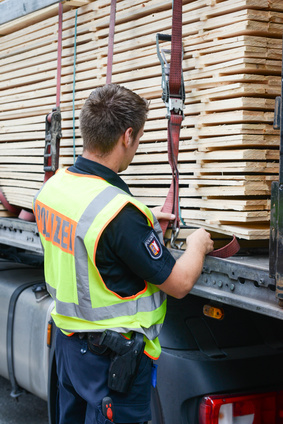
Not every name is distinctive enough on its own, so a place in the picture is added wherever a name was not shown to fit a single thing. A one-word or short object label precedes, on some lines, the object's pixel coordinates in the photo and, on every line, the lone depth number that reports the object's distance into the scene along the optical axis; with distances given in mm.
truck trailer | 2131
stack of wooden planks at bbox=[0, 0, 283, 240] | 2230
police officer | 2098
